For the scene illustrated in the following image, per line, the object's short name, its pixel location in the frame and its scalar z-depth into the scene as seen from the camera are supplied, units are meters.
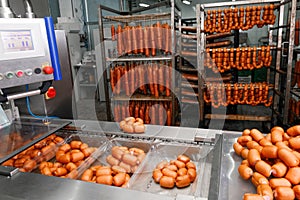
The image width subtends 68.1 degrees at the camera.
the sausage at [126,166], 1.08
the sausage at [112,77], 3.28
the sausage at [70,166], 1.08
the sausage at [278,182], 0.73
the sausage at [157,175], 0.99
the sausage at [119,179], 0.95
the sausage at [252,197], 0.68
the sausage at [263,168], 0.78
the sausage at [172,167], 1.02
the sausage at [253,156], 0.85
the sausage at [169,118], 3.26
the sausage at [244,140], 1.03
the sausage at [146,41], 2.99
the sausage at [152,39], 2.98
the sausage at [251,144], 0.96
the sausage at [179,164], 1.04
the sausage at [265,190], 0.70
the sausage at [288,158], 0.77
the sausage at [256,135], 1.02
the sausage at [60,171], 1.04
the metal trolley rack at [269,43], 2.77
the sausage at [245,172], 0.82
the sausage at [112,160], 1.12
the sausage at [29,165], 1.09
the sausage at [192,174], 0.98
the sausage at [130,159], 1.10
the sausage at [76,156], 1.13
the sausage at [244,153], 0.94
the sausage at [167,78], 3.07
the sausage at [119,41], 3.13
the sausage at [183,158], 1.07
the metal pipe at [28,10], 1.02
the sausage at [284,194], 0.70
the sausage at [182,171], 0.99
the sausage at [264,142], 0.95
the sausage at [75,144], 1.24
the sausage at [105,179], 0.95
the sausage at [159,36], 2.95
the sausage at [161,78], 3.08
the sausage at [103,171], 0.99
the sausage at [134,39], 3.03
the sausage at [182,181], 0.95
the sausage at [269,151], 0.83
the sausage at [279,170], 0.77
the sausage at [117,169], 1.05
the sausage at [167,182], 0.95
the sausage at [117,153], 1.13
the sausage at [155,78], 3.08
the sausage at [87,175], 0.99
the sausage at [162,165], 1.07
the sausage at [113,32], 3.20
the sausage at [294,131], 0.96
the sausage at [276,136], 0.96
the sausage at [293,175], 0.74
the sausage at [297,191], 0.71
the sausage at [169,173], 0.98
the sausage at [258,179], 0.76
